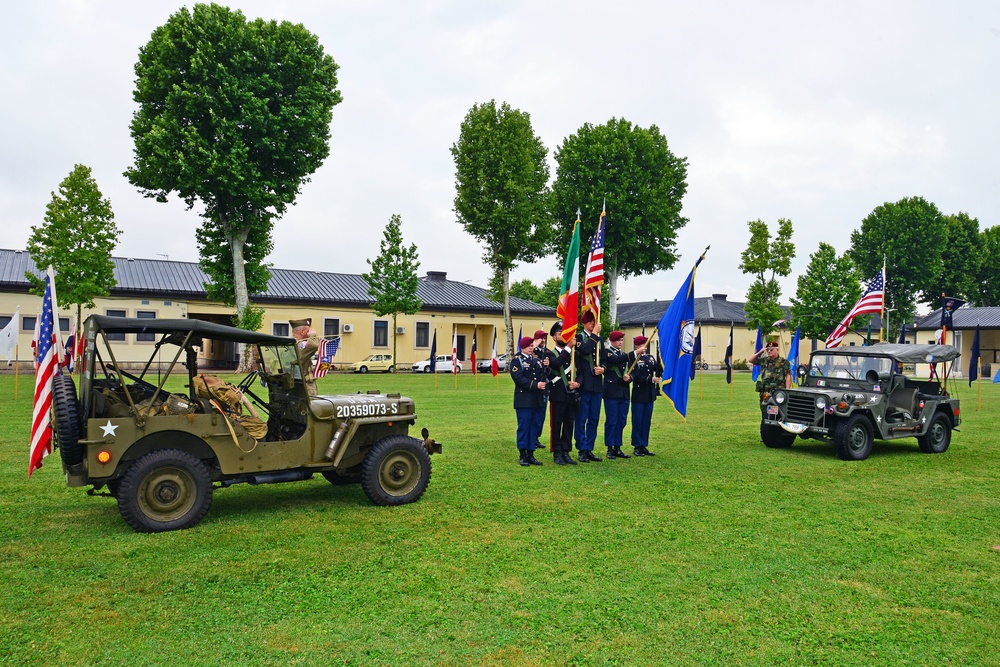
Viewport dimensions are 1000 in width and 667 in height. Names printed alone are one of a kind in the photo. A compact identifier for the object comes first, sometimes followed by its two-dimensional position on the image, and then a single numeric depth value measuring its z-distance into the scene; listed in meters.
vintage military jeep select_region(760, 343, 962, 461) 11.52
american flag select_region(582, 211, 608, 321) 11.73
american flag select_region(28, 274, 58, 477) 6.83
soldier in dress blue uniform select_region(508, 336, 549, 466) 10.22
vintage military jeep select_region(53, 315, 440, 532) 6.33
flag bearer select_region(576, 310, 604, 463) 10.92
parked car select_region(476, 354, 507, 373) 46.87
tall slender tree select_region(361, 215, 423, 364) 41.31
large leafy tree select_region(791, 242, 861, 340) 49.59
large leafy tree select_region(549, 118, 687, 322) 42.09
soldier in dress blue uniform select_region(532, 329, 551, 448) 10.42
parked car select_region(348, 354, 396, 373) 43.84
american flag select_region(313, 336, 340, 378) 25.23
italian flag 10.75
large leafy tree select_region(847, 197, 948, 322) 56.94
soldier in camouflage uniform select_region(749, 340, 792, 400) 14.47
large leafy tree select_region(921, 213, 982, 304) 60.59
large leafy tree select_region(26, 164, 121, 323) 28.14
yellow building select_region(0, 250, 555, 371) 39.31
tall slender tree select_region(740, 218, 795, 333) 46.78
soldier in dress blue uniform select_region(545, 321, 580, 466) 10.51
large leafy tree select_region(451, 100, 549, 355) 41.38
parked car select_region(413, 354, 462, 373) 45.56
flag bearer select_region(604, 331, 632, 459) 11.18
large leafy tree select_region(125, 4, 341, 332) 27.91
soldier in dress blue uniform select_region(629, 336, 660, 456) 11.52
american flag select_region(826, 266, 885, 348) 18.16
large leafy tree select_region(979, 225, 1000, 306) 61.75
